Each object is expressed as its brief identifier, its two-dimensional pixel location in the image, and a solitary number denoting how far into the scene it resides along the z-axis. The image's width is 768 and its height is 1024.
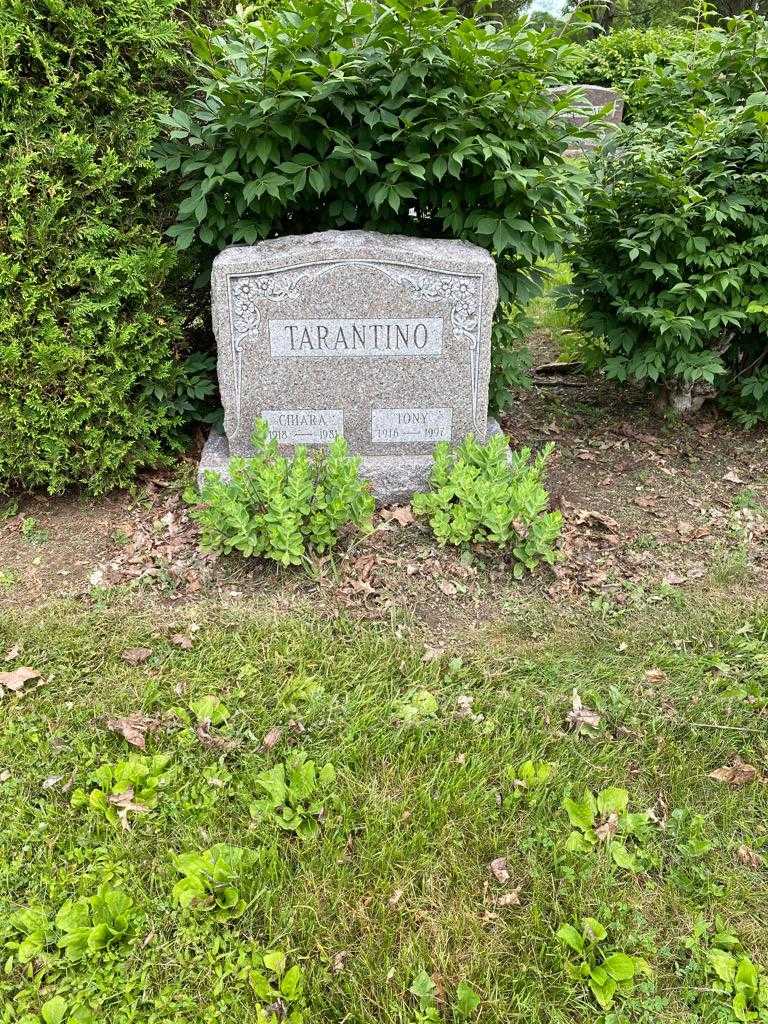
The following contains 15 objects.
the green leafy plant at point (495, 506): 3.23
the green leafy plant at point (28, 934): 1.93
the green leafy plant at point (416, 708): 2.61
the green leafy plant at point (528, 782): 2.34
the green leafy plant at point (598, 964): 1.89
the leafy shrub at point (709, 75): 3.98
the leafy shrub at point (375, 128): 3.15
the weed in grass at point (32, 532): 3.55
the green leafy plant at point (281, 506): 3.12
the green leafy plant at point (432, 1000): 1.82
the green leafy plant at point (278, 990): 1.84
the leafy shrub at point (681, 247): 3.81
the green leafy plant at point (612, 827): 2.19
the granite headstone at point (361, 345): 3.47
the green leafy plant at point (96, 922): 1.93
